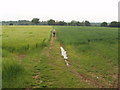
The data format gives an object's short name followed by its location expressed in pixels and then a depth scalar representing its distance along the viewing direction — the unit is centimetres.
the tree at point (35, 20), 8208
